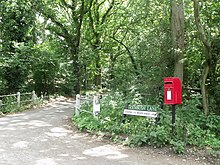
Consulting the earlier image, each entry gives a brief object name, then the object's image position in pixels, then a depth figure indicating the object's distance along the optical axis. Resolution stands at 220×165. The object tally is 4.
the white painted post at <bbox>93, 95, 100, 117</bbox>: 9.42
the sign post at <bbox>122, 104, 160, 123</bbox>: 7.50
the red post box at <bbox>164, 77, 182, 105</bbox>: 6.89
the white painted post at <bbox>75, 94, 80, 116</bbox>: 11.41
